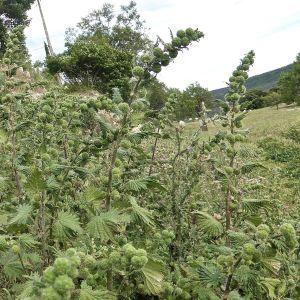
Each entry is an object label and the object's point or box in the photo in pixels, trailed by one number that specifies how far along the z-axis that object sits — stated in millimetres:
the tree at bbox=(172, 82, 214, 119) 59473
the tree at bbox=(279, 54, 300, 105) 46787
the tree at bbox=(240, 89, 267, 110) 58337
